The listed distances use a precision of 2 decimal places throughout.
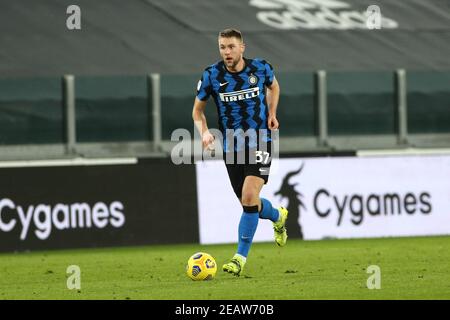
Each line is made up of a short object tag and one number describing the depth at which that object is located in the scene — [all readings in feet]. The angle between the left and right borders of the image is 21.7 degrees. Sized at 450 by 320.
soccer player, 37.81
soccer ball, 35.99
